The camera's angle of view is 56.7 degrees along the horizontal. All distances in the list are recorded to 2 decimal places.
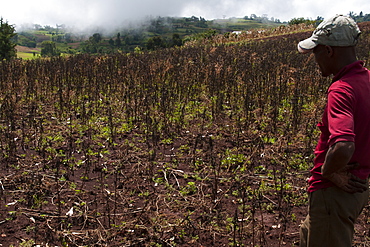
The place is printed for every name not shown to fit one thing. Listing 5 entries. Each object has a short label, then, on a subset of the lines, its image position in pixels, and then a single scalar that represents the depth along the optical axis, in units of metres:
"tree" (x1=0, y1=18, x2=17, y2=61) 24.47
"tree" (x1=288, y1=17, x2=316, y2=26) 28.90
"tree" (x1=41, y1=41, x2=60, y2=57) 58.58
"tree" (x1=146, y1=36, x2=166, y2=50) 36.47
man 2.02
